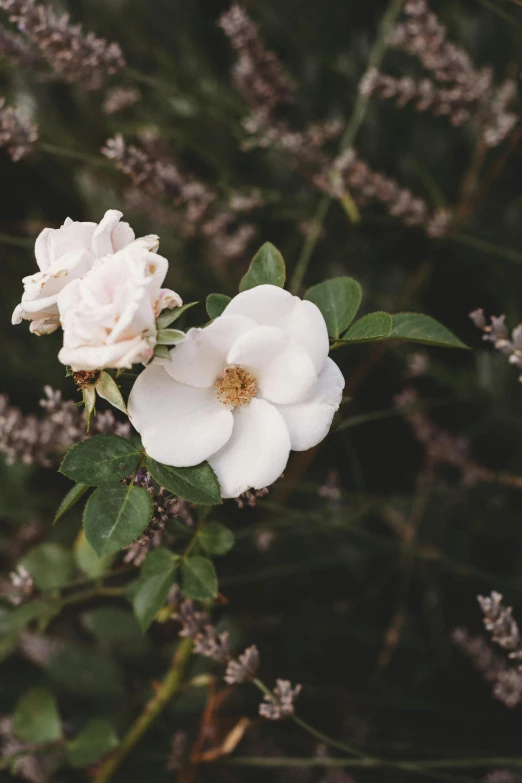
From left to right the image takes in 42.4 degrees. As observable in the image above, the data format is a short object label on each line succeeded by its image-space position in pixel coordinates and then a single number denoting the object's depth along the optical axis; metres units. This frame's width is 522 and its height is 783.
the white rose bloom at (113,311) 0.37
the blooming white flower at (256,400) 0.43
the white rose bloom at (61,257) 0.41
